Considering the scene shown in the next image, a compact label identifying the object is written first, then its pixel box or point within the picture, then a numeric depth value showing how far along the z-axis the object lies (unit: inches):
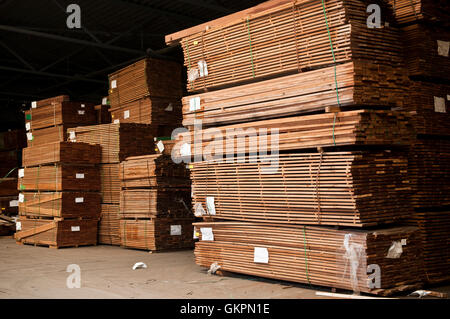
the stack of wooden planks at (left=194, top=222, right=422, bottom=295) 211.5
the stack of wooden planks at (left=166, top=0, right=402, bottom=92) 226.8
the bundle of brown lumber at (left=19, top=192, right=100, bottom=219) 435.2
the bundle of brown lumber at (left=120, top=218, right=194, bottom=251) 389.7
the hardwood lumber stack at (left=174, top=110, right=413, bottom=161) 217.3
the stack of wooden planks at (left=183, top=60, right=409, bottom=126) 220.8
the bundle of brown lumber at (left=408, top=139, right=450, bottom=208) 248.5
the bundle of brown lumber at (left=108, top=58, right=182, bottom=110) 455.8
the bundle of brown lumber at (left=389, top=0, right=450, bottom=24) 250.5
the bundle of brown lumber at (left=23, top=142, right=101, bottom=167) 433.4
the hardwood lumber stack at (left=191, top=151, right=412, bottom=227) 216.8
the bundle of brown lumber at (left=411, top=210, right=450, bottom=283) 242.8
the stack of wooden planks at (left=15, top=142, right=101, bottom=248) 434.6
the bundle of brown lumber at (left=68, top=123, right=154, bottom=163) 440.1
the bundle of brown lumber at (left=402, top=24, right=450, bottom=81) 253.6
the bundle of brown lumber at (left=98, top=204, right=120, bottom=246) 441.7
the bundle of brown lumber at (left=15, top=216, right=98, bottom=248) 432.5
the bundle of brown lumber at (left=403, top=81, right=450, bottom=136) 252.1
